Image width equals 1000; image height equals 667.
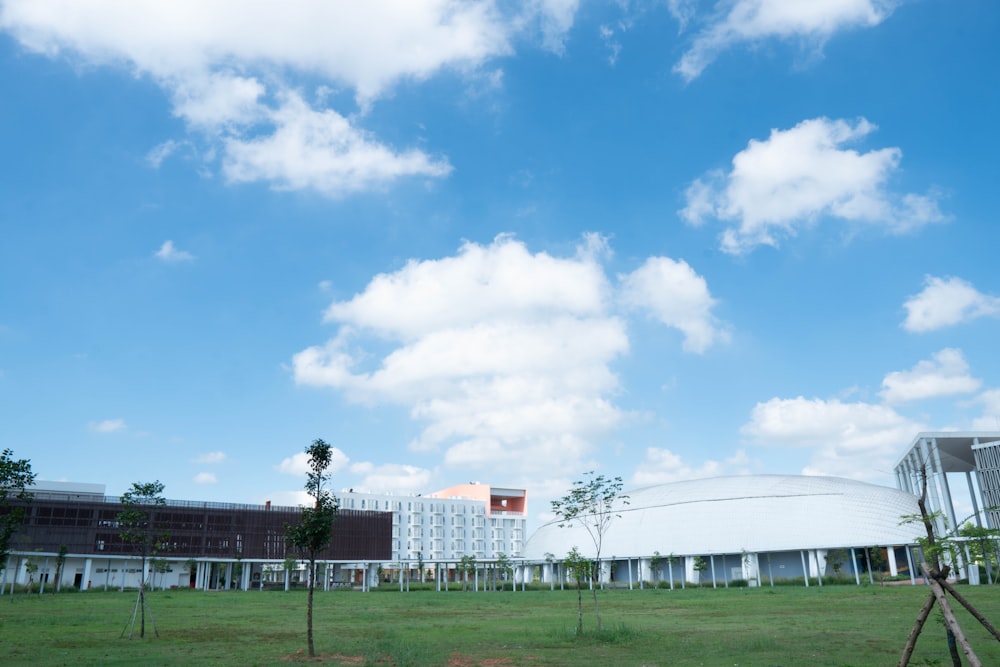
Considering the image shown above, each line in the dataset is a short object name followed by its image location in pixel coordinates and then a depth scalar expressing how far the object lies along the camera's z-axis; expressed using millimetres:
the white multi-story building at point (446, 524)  184125
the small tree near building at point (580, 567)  37041
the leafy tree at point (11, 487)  25531
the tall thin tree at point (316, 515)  27891
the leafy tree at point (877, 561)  95688
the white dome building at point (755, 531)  99775
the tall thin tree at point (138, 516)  36250
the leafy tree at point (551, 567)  123250
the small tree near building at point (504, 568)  132375
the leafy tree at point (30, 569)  95875
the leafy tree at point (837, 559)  97188
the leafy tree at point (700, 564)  106312
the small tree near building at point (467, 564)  131500
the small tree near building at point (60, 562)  101188
